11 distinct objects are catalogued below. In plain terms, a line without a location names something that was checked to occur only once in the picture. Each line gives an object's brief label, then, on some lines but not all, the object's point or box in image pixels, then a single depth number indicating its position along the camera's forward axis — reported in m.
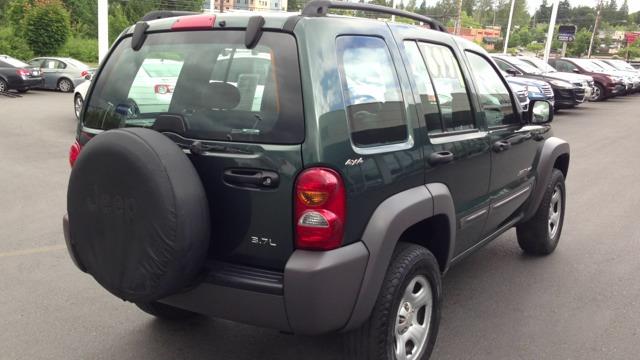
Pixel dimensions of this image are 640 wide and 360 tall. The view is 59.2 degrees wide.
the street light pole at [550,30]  26.23
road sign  33.13
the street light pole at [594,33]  76.49
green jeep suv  2.42
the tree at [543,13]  131.00
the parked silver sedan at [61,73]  19.84
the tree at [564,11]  122.20
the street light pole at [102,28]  16.00
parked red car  22.36
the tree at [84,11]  58.34
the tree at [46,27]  31.61
